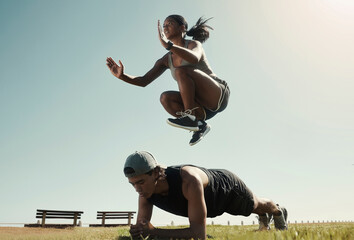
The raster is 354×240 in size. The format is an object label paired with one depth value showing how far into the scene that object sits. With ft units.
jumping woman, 14.84
